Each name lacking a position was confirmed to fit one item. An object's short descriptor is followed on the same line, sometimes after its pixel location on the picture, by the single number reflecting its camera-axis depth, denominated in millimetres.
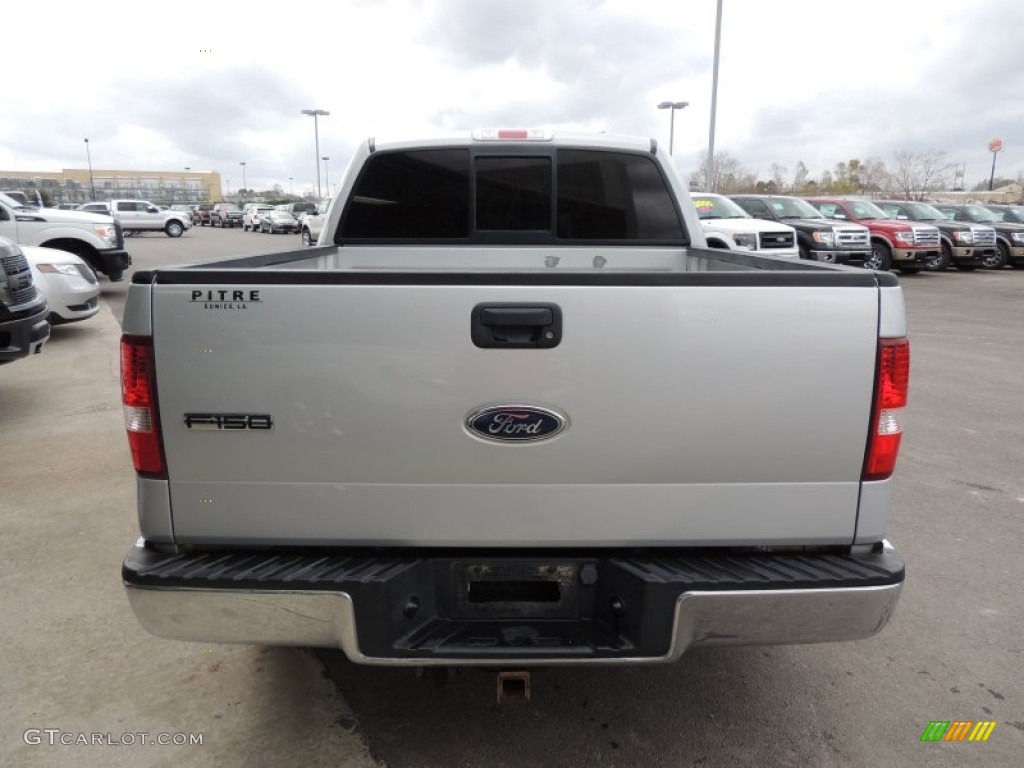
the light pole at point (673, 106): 41000
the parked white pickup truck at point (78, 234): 13102
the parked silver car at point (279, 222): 45219
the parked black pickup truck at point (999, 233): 22016
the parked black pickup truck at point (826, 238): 16797
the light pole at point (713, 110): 26391
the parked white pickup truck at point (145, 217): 39688
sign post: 70188
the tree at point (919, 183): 70250
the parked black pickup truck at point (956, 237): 20609
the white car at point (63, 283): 9367
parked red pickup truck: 18562
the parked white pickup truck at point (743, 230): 14789
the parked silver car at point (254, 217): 49600
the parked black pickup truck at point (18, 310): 6133
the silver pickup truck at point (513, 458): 2078
